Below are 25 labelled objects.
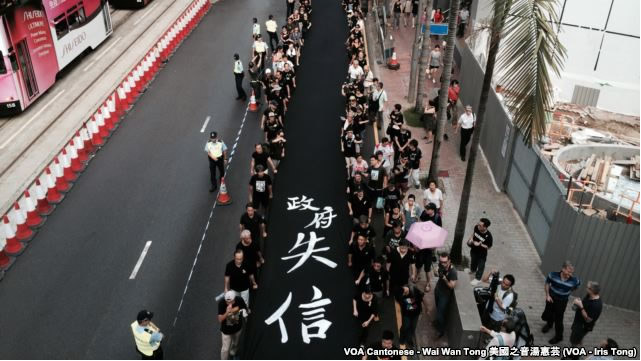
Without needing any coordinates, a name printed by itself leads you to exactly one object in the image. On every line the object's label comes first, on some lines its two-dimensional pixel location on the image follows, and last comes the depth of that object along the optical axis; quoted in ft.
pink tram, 66.64
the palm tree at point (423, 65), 66.79
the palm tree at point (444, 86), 48.24
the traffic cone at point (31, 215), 49.73
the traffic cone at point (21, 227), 48.06
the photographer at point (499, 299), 33.91
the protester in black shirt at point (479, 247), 40.09
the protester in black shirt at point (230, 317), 33.83
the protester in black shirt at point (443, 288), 36.22
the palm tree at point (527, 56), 33.27
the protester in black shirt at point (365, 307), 34.91
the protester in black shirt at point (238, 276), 36.76
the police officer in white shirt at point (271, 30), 90.68
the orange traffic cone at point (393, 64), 87.62
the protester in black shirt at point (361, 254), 38.91
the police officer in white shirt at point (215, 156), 51.88
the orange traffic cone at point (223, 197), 52.65
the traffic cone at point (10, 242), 46.44
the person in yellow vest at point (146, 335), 32.60
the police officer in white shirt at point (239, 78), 71.18
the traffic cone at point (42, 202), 51.47
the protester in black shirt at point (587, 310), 34.12
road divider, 47.21
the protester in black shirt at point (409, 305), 34.91
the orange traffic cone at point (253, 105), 70.90
